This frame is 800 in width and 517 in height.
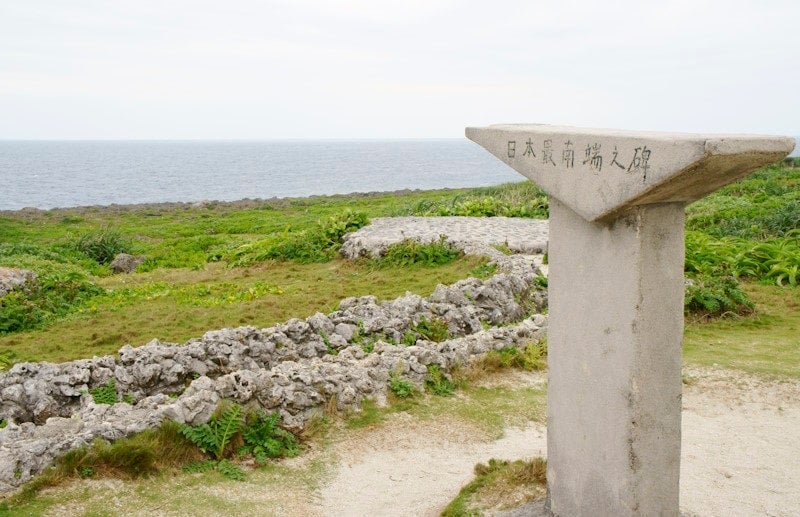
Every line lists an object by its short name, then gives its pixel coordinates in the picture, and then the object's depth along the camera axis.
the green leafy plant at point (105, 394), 7.99
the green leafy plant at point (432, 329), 10.24
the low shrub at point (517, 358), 9.13
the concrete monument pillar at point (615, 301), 4.26
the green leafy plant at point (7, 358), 9.89
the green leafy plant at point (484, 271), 13.39
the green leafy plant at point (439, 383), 8.42
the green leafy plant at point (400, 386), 8.17
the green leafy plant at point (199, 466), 6.44
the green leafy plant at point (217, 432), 6.64
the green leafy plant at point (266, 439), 6.85
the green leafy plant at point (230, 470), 6.39
